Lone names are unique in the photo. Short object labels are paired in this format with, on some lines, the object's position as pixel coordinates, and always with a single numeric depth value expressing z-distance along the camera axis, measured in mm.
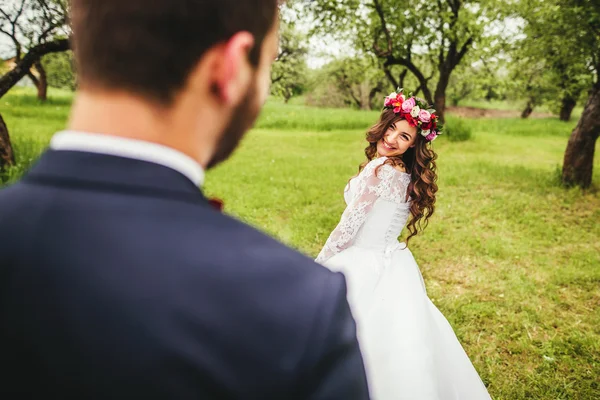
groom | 609
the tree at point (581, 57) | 8133
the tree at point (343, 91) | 34650
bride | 2609
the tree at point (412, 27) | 13078
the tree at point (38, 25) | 7767
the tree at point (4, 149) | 6992
